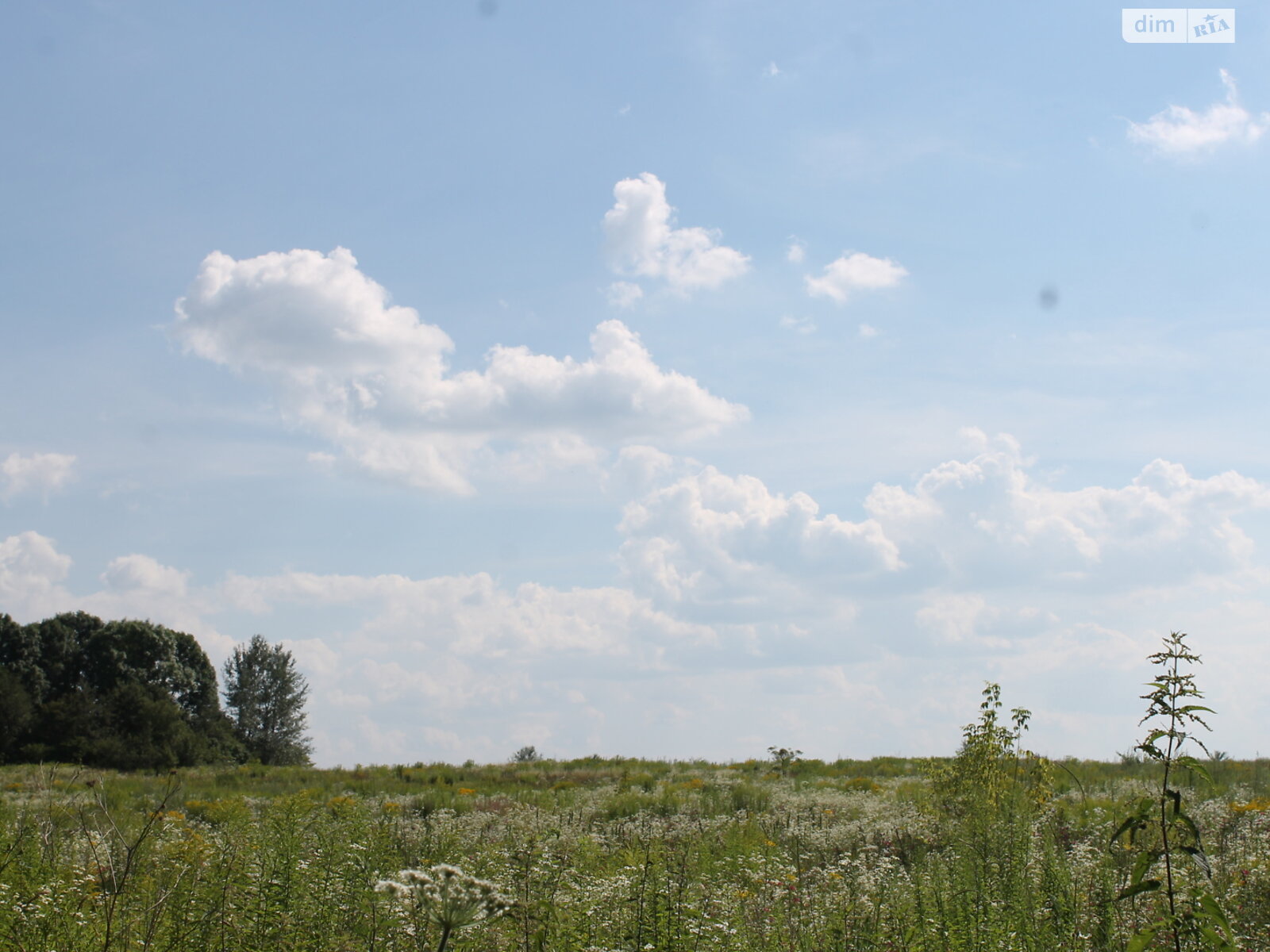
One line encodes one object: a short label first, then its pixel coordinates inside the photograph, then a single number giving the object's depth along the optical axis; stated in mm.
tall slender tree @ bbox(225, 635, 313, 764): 55406
